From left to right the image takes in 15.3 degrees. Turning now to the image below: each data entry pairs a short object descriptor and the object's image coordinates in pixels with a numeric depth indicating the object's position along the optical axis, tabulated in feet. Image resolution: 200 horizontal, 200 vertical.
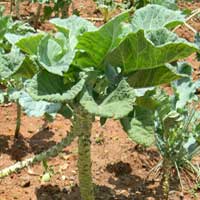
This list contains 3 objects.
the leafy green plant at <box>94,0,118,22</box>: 24.51
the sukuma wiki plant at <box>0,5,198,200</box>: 8.83
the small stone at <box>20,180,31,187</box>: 13.77
